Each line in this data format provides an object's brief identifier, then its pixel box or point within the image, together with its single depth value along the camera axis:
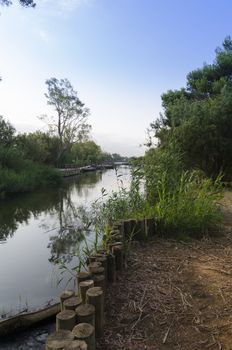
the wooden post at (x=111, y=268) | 3.02
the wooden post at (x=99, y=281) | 2.58
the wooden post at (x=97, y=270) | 2.68
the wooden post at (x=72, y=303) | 2.12
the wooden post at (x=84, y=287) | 2.35
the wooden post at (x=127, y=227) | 4.33
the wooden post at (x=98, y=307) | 2.19
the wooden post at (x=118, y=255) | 3.29
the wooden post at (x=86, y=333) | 1.78
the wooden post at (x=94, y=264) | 2.79
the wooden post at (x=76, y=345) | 1.65
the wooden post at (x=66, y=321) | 1.95
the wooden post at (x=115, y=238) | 3.65
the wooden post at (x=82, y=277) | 2.55
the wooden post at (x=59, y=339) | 1.68
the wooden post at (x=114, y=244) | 3.38
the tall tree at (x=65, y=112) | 33.28
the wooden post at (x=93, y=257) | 3.04
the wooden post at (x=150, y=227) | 4.46
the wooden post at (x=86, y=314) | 1.99
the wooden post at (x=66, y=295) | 2.29
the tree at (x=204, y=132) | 9.85
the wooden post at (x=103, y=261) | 2.92
